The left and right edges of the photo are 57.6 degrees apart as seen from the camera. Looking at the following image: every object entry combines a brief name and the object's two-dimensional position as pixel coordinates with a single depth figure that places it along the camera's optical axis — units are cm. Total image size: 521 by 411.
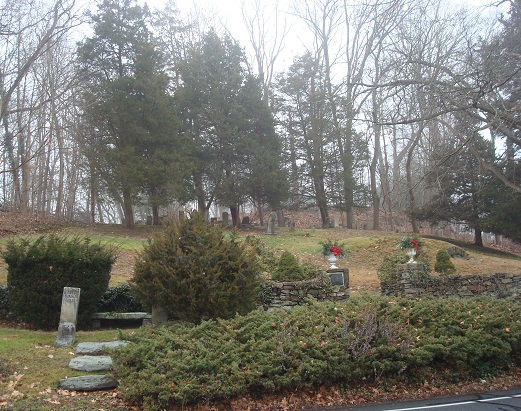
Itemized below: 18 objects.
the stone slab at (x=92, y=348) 774
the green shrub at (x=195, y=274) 805
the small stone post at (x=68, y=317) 833
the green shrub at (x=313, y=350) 609
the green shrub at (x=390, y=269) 1440
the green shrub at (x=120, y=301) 1080
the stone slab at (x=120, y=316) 1022
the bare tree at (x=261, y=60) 3778
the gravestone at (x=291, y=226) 2775
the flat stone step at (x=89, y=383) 630
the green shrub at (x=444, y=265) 1573
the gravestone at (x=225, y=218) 2943
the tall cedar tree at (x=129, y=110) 2345
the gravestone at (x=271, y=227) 2608
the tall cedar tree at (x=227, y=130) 2814
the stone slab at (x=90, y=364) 693
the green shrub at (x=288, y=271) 1250
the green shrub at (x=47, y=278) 947
